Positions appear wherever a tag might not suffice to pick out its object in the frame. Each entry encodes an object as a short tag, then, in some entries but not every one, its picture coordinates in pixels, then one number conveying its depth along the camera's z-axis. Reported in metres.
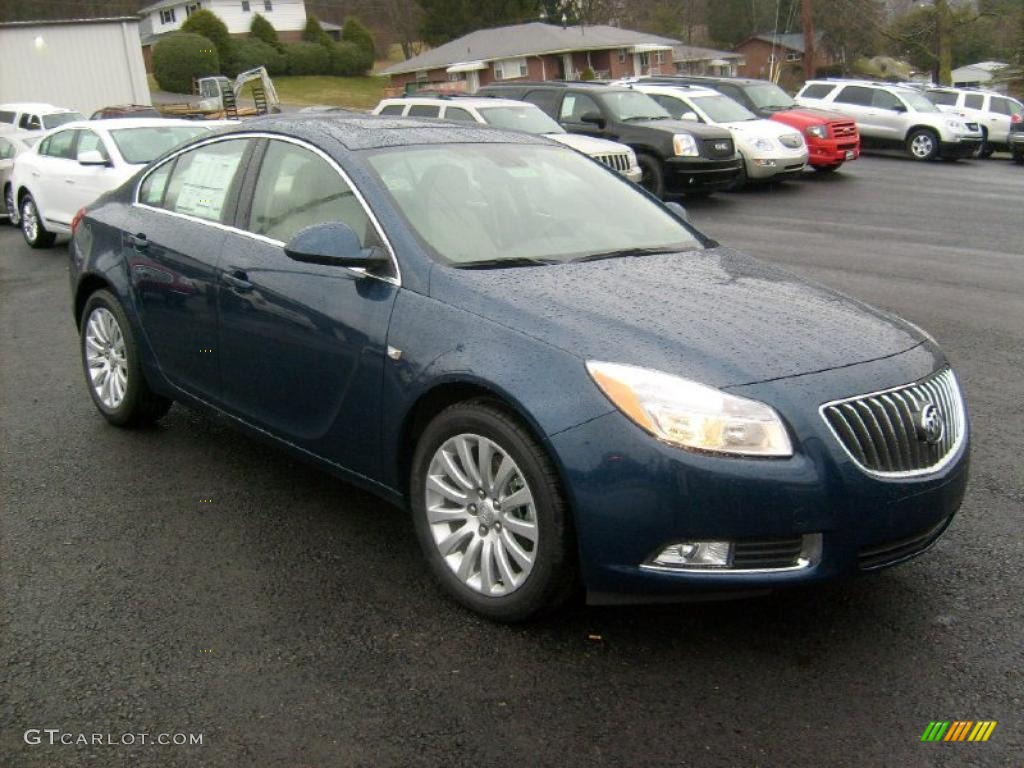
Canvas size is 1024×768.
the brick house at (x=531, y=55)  58.94
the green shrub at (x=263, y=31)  77.56
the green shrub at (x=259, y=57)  69.38
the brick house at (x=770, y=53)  76.67
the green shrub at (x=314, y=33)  79.49
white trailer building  42.34
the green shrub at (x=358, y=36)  77.56
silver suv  28.11
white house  86.44
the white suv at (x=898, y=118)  25.23
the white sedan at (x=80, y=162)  12.78
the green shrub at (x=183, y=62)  65.69
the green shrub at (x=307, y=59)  72.88
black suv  16.89
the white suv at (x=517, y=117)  14.92
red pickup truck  21.06
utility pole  42.09
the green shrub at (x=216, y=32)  68.81
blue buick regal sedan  3.39
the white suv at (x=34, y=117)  25.92
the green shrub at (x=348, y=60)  74.62
